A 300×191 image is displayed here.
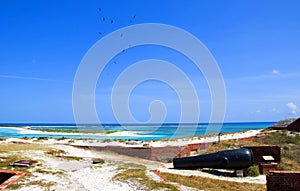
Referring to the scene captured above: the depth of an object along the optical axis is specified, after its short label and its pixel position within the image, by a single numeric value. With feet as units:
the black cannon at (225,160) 52.49
